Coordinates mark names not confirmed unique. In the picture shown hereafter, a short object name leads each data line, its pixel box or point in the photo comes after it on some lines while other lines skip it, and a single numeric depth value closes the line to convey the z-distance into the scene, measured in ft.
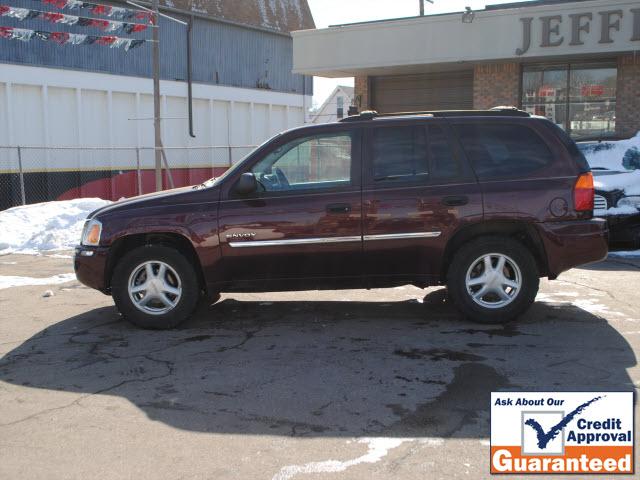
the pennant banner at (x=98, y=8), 45.44
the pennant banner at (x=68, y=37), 47.65
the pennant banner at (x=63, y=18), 45.14
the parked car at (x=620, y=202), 33.24
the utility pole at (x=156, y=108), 52.26
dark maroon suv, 20.43
